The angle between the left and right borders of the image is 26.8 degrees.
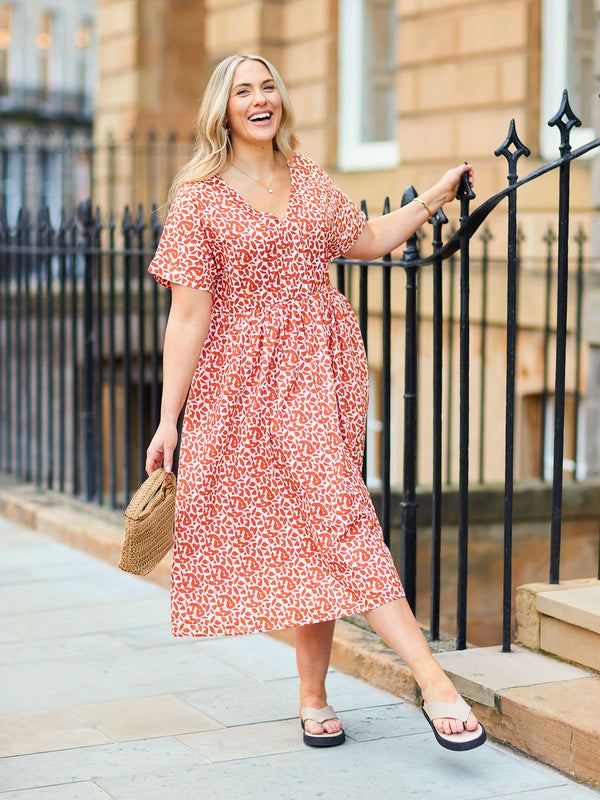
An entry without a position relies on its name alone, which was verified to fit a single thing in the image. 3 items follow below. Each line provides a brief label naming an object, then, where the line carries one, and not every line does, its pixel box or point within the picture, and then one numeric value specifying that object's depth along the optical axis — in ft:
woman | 11.27
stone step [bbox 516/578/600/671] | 12.05
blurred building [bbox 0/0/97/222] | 122.52
